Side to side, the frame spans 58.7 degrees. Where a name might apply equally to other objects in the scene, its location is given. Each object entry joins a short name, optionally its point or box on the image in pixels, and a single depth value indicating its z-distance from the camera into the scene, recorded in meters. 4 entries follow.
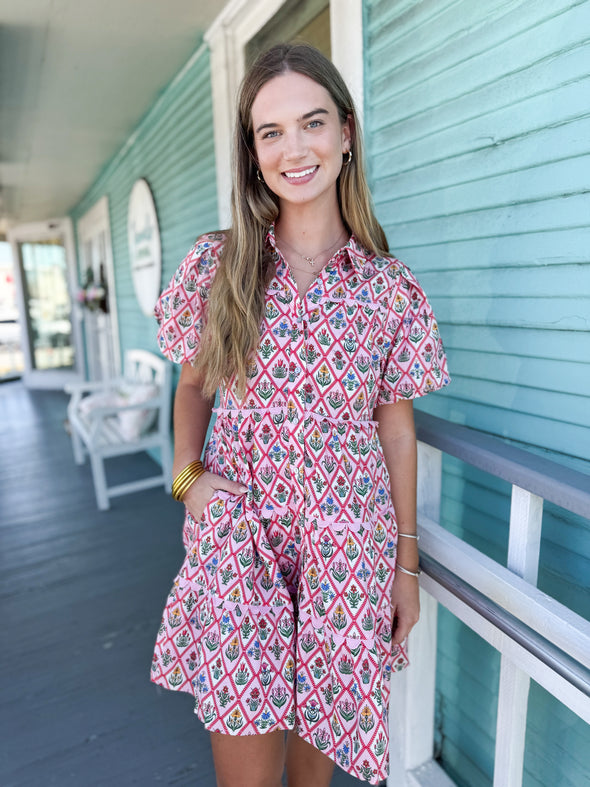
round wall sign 4.05
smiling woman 0.98
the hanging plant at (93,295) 6.40
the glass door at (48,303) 9.27
